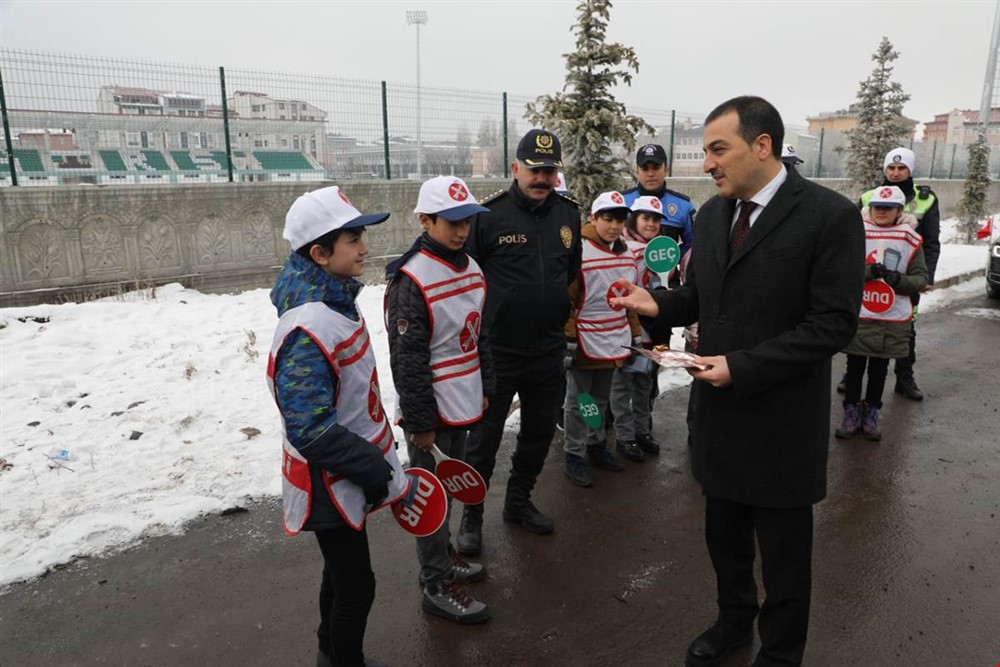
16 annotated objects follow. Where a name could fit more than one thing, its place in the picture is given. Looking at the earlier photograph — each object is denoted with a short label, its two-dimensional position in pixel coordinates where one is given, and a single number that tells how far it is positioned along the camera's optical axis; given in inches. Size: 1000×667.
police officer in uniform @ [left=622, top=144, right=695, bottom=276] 219.1
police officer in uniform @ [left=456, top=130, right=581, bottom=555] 154.2
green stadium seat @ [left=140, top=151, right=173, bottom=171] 382.6
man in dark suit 97.3
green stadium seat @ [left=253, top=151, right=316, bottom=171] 424.2
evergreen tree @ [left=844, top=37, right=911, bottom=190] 827.4
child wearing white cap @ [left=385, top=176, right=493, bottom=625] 129.3
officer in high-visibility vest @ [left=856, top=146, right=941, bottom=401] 256.8
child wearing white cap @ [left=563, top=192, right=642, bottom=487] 185.9
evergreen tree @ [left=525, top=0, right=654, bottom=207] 311.0
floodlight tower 934.3
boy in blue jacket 93.9
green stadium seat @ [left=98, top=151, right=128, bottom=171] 368.8
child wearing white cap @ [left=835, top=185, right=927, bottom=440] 223.0
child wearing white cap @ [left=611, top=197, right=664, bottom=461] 205.0
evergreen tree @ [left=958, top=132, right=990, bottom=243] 773.9
